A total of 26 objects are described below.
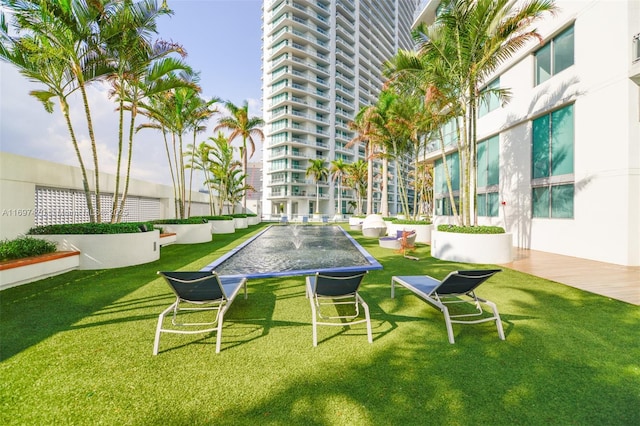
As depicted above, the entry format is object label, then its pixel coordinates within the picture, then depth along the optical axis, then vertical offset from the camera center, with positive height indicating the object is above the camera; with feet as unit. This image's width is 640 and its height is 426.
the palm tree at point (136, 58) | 26.12 +16.76
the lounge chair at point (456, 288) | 11.89 -3.92
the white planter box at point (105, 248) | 24.90 -3.55
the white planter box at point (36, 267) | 18.67 -4.46
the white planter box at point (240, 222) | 78.66 -3.41
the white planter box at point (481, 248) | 27.96 -3.85
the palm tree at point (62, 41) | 22.43 +15.60
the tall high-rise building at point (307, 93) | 164.35 +77.93
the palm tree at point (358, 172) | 146.73 +21.91
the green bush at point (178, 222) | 45.37 -1.85
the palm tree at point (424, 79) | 30.61 +16.60
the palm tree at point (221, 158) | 75.23 +15.40
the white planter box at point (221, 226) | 61.62 -3.59
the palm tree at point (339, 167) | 137.59 +23.56
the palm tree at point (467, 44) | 26.13 +18.01
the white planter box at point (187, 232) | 44.73 -3.47
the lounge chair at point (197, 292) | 11.24 -3.75
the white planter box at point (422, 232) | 45.62 -3.50
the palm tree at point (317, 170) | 148.15 +23.86
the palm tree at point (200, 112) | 48.63 +18.77
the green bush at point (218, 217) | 60.57 -1.43
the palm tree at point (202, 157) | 72.79 +15.22
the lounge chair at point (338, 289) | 12.00 -3.87
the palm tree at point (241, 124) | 79.25 +26.47
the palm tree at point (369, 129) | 57.98 +20.01
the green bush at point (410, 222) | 46.70 -1.90
